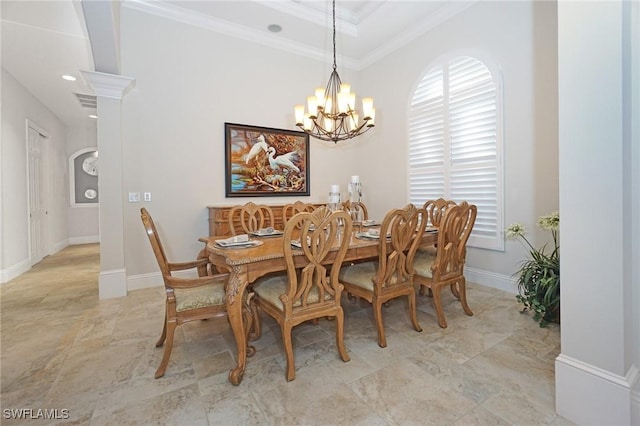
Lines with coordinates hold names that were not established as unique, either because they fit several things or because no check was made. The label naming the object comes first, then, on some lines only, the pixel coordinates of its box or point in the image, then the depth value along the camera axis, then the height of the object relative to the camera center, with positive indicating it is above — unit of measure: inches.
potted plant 93.9 -26.9
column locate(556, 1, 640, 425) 48.7 -0.2
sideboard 138.4 -4.9
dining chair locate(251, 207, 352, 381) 66.9 -19.8
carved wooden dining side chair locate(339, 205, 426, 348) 83.2 -19.4
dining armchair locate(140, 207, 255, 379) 70.6 -22.8
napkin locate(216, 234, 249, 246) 85.7 -9.7
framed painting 158.1 +27.5
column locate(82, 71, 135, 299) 125.1 +12.1
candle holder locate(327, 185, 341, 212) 103.9 +2.4
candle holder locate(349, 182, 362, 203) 115.0 +7.0
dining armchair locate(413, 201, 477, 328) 93.7 -18.1
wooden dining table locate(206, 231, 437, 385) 68.2 -15.2
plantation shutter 130.0 +33.2
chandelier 109.9 +38.2
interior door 201.5 +11.5
